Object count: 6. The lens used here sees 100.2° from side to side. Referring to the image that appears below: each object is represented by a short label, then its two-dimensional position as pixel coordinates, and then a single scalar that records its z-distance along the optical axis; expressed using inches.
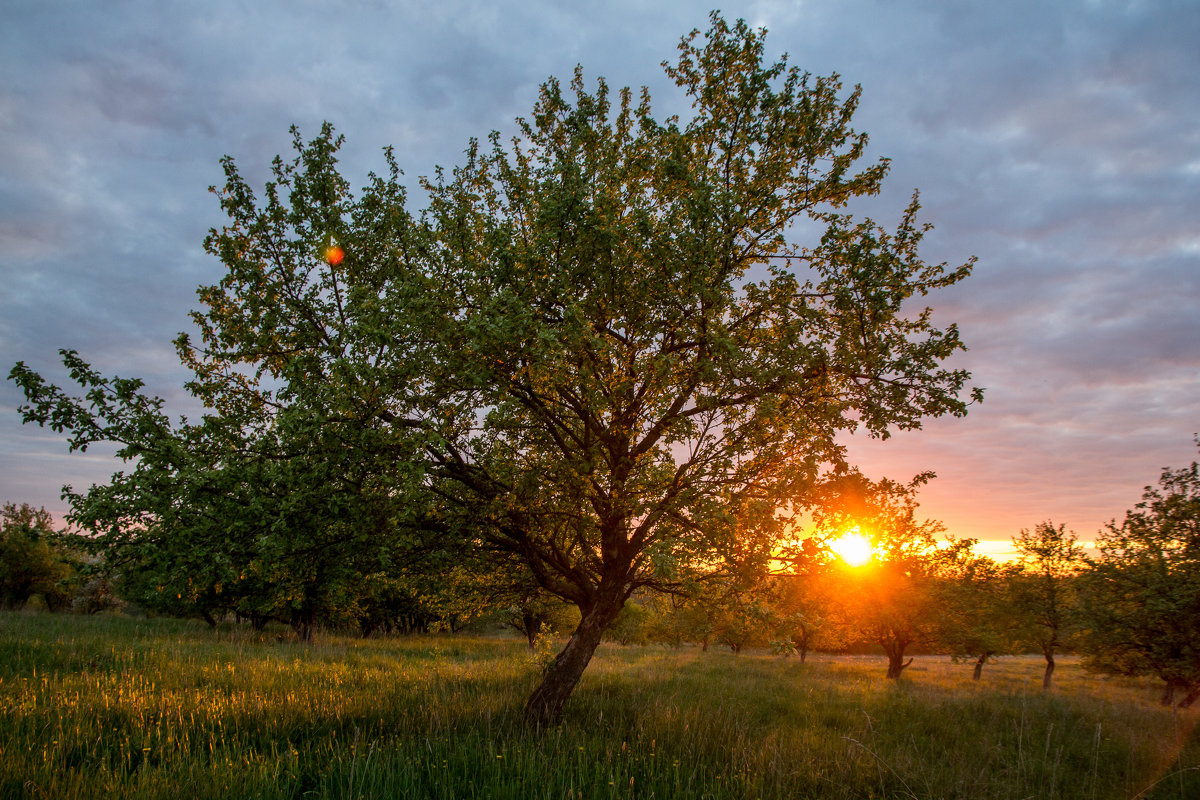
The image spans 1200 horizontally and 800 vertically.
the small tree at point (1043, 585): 1166.3
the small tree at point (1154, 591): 648.4
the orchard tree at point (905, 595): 1126.4
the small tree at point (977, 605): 1209.4
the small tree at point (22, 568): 1660.9
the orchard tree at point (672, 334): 351.9
